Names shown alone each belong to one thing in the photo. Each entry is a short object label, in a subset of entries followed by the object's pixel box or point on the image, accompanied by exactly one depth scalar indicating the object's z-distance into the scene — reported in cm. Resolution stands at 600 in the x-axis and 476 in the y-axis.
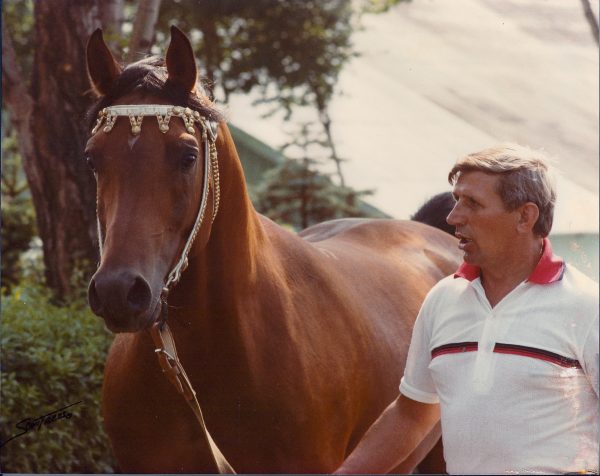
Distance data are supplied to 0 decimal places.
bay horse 241
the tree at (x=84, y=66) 383
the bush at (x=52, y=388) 377
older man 209
